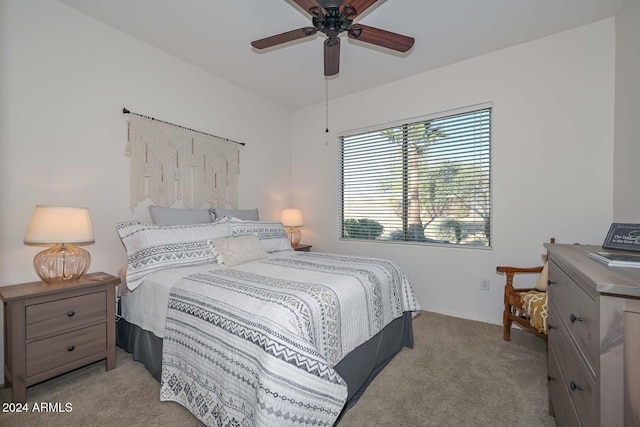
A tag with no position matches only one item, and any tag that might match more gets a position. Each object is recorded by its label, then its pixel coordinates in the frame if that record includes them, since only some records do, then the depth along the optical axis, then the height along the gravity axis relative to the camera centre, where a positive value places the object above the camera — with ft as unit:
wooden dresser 2.59 -1.36
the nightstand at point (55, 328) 5.50 -2.52
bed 4.14 -2.08
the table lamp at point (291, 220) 13.15 -0.45
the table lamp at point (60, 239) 5.93 -0.64
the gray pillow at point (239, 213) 10.12 -0.11
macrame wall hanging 8.73 +1.57
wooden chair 7.86 -2.54
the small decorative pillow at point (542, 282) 7.82 -1.95
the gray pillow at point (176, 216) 8.43 -0.19
